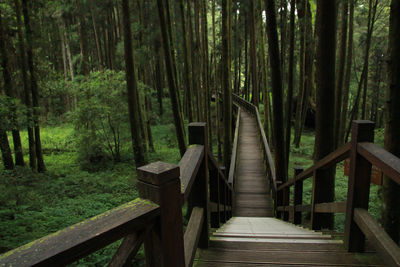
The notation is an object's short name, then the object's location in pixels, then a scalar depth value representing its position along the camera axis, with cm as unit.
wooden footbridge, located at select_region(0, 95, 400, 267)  90
